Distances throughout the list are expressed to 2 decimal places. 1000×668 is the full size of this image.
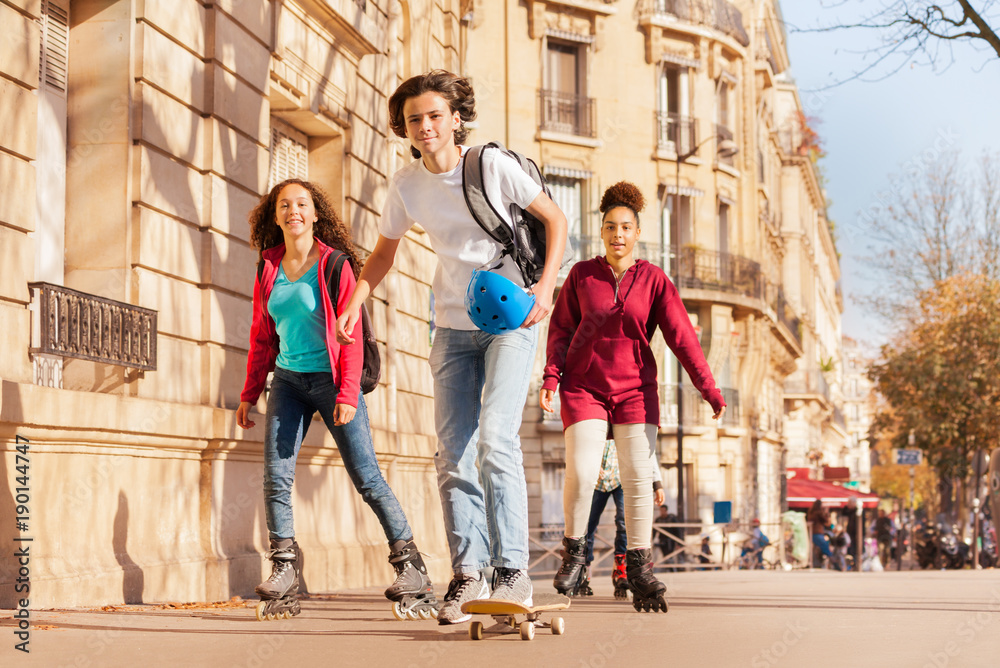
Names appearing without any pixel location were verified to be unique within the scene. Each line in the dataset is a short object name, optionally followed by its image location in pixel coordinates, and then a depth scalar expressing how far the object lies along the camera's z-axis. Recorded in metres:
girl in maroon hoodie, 6.48
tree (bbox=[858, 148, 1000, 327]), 39.62
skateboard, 4.89
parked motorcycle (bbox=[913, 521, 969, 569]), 28.47
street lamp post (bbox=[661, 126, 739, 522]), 31.34
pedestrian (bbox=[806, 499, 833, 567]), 28.52
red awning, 45.91
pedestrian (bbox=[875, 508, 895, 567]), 37.03
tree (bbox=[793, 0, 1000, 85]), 11.43
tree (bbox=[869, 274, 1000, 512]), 36.53
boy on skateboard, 5.17
